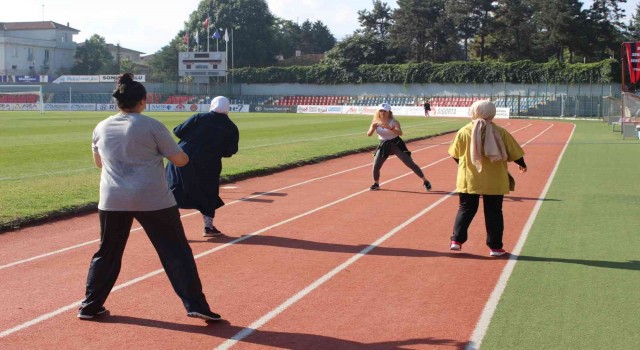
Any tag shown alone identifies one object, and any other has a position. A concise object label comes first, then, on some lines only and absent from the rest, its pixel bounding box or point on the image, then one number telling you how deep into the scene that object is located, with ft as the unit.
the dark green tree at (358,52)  285.23
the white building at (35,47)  354.95
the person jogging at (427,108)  201.82
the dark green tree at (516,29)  258.16
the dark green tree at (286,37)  370.53
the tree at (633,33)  280.80
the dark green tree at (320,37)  436.35
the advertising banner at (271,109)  256.52
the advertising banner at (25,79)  308.40
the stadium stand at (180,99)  279.98
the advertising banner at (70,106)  272.10
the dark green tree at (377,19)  330.75
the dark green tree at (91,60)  378.32
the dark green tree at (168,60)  352.69
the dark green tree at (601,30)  242.99
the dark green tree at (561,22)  240.12
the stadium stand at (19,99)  287.07
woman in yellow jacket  27.71
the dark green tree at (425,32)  283.79
